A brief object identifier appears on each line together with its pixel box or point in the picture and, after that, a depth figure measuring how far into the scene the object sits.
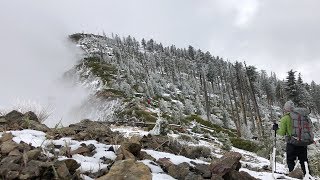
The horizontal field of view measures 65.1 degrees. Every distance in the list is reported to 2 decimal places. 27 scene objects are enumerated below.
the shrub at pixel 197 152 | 4.87
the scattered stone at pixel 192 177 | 3.42
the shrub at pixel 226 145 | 11.48
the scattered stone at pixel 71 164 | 3.19
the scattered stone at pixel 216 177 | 3.52
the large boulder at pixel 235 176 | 3.74
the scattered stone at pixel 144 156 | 3.81
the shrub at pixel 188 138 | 9.68
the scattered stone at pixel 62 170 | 3.03
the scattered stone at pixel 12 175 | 2.95
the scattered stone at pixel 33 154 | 3.32
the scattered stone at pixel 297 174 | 4.97
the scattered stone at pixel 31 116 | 5.45
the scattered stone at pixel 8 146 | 3.60
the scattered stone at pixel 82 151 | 3.79
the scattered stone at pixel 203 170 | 3.62
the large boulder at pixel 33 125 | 4.92
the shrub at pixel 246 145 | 15.14
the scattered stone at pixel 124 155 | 3.59
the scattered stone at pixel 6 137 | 3.96
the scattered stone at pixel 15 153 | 3.42
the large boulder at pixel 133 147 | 3.78
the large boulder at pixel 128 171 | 2.93
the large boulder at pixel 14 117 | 5.33
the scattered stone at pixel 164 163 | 3.65
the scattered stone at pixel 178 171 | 3.48
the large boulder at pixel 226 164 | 3.70
